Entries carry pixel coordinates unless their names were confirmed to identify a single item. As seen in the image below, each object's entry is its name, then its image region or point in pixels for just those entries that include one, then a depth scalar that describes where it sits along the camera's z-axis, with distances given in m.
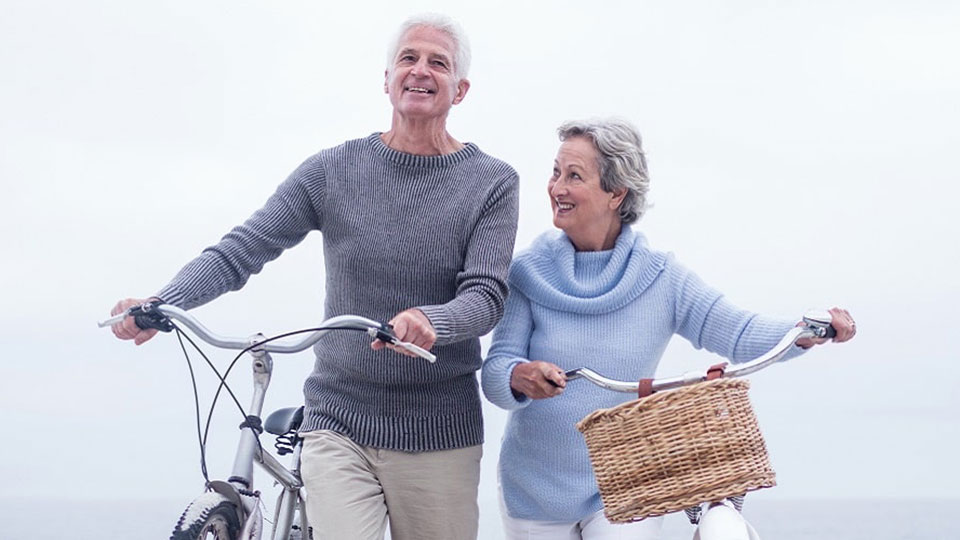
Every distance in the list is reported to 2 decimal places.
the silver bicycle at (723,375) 2.52
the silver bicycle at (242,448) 2.43
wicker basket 2.49
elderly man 2.92
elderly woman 3.06
